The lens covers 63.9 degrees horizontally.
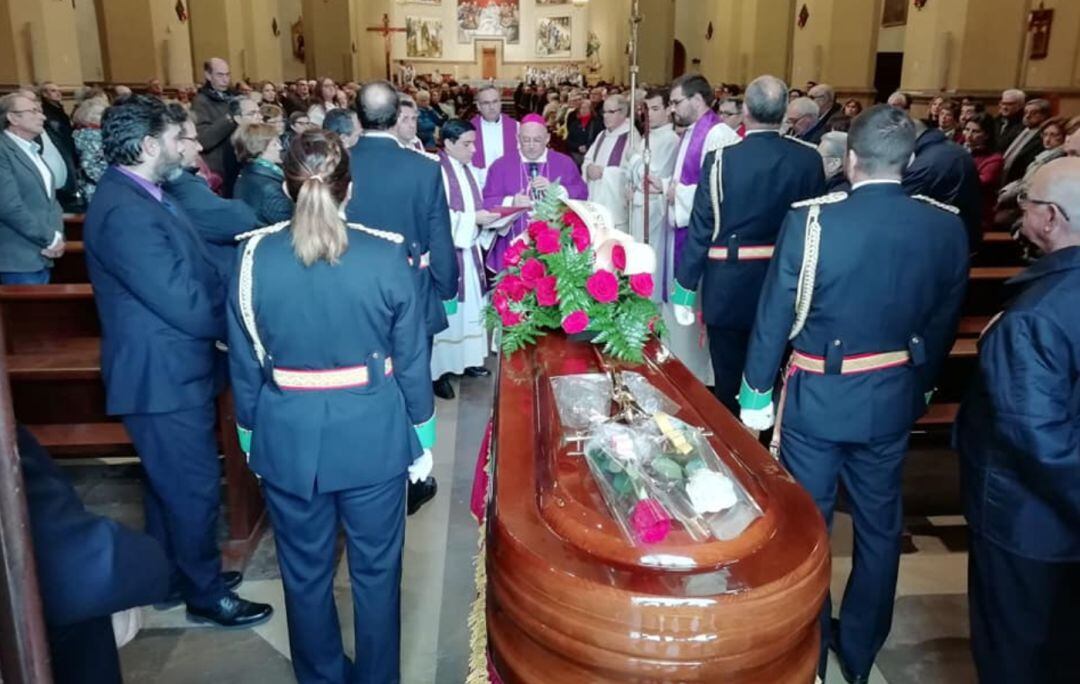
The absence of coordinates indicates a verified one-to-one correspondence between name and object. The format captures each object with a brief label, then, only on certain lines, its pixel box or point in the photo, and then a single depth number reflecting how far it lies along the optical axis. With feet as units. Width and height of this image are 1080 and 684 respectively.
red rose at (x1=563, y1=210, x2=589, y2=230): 9.25
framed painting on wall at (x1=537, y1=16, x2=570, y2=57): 107.96
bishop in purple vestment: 17.46
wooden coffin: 4.48
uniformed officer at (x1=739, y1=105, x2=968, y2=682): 8.04
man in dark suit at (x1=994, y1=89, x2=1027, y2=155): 25.00
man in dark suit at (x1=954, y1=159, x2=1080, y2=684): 6.60
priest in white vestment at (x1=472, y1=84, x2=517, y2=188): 19.31
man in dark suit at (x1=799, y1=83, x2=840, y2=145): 24.51
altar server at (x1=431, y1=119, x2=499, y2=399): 17.03
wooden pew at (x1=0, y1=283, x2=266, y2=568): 11.74
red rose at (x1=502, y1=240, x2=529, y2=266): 9.68
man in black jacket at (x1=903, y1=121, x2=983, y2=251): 14.99
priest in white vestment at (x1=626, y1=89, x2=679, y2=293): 17.99
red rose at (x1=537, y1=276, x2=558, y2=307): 8.82
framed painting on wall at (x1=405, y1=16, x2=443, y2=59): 104.51
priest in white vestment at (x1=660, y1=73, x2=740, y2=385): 15.76
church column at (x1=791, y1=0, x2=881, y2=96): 41.27
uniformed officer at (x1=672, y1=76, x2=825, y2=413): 12.24
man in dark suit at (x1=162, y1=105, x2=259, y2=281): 10.51
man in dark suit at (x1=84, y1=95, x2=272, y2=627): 8.45
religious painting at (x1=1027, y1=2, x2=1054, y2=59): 30.30
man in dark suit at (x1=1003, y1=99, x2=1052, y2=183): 21.62
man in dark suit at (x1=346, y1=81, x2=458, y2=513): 12.98
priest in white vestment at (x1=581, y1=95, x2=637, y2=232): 19.89
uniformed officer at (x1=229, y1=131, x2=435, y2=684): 7.18
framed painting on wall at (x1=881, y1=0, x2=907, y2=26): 42.68
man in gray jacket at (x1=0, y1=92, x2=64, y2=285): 15.02
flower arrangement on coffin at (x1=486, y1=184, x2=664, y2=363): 8.43
